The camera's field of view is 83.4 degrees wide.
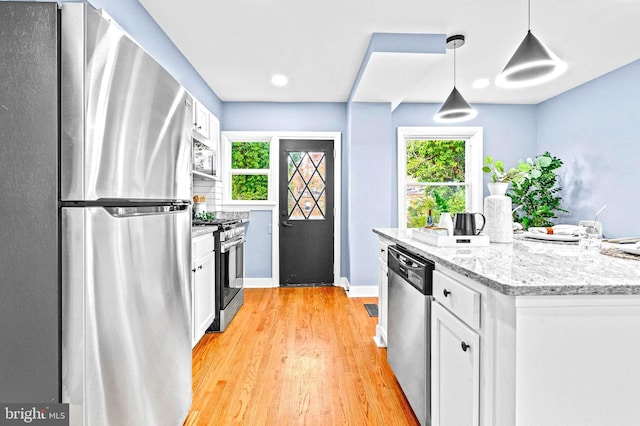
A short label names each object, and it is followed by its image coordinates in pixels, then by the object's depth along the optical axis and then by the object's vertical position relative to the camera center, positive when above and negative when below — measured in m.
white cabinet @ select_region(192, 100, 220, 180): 3.62 +0.72
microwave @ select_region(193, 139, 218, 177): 3.70 +0.57
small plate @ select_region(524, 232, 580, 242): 2.03 -0.16
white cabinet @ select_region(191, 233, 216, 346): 2.68 -0.61
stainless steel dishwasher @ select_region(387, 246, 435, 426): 1.64 -0.61
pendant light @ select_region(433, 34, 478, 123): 2.99 +0.86
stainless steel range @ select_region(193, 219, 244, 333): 3.21 -0.58
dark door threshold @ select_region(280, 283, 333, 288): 4.97 -1.04
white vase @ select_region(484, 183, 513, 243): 2.02 -0.06
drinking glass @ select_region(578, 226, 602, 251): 1.73 -0.14
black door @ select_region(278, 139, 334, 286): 4.98 -0.06
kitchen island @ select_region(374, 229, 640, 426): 1.00 -0.39
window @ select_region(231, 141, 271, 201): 5.02 +0.55
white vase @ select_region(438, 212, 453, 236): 1.89 -0.06
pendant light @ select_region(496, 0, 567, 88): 1.89 +0.78
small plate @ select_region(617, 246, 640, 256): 1.44 -0.17
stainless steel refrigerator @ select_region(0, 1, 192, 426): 1.01 +0.01
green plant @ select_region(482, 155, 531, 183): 2.14 +0.21
